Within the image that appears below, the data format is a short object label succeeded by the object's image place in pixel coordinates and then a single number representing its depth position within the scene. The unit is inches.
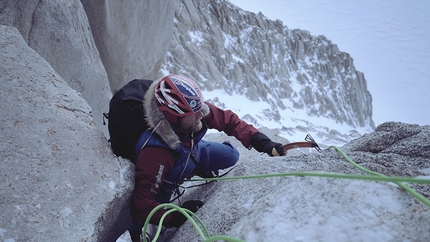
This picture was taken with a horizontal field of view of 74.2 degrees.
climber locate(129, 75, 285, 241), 103.8
